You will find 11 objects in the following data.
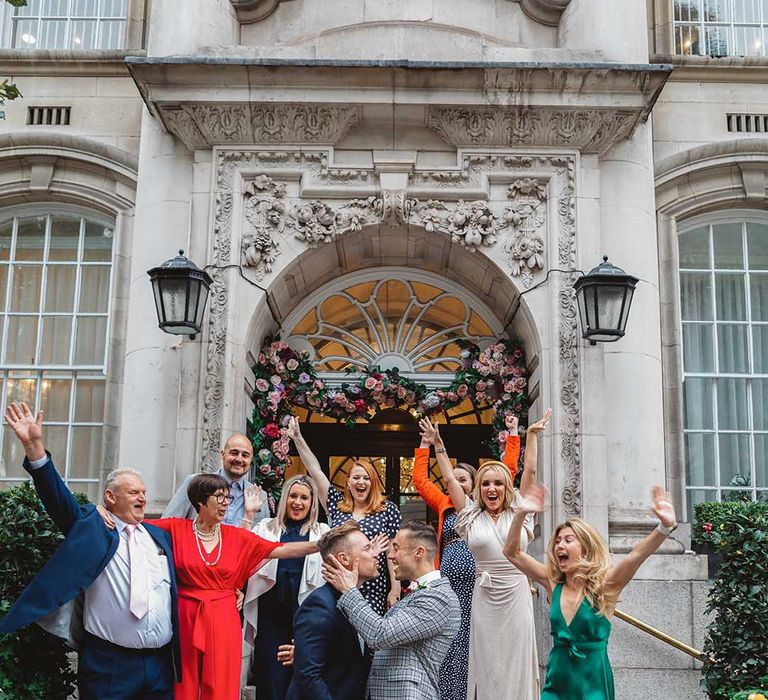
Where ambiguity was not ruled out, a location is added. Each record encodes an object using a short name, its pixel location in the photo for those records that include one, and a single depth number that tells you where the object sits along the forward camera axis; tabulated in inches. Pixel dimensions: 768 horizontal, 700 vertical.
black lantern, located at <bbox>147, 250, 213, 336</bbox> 361.4
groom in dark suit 185.2
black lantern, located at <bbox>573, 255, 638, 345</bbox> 361.1
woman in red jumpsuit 231.0
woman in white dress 269.1
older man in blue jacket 221.0
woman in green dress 199.8
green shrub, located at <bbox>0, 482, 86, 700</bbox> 239.6
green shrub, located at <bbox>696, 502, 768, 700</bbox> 274.8
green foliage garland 407.8
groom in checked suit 186.1
